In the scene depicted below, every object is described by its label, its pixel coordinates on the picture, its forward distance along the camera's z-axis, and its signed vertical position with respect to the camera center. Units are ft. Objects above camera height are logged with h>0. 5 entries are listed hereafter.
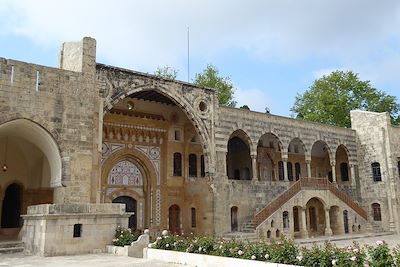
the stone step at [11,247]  44.83 -2.85
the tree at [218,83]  118.83 +39.07
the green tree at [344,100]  117.50 +33.43
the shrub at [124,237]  43.83 -1.83
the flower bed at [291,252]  24.37 -2.42
